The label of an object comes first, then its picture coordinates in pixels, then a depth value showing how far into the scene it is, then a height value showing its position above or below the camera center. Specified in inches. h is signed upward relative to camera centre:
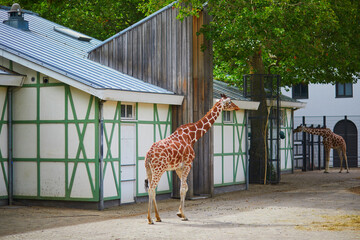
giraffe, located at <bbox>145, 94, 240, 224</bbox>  513.3 -11.0
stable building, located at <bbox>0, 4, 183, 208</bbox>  603.2 +11.8
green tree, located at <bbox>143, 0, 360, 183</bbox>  719.7 +120.3
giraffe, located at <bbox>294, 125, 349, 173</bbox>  1129.4 +1.3
